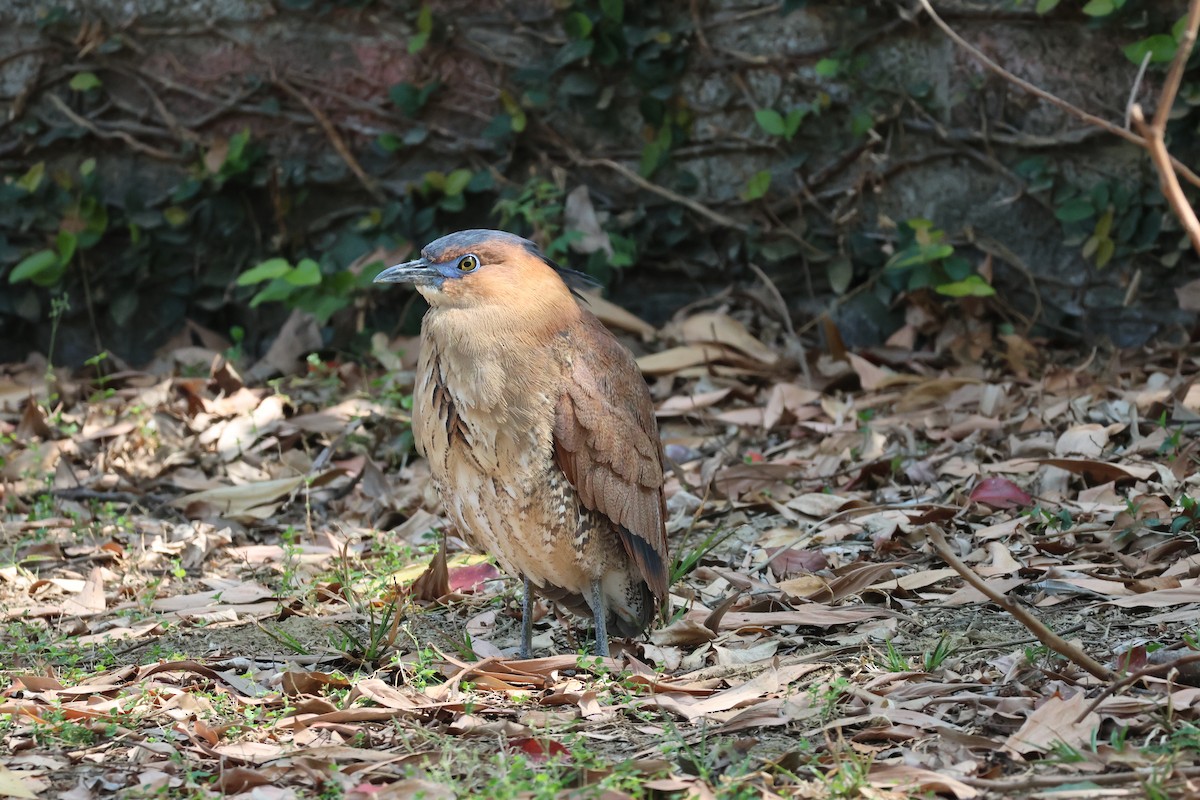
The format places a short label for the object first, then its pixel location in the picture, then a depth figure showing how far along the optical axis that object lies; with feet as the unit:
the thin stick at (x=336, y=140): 47.29
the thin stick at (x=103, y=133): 48.29
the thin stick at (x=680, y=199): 45.19
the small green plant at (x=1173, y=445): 32.09
